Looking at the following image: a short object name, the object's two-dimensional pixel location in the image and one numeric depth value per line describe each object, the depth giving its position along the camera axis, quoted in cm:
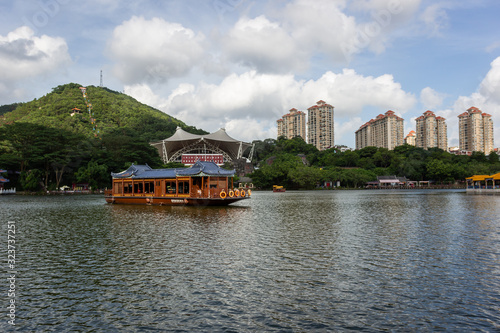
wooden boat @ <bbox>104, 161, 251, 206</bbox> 3005
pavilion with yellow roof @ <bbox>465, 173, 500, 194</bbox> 5331
